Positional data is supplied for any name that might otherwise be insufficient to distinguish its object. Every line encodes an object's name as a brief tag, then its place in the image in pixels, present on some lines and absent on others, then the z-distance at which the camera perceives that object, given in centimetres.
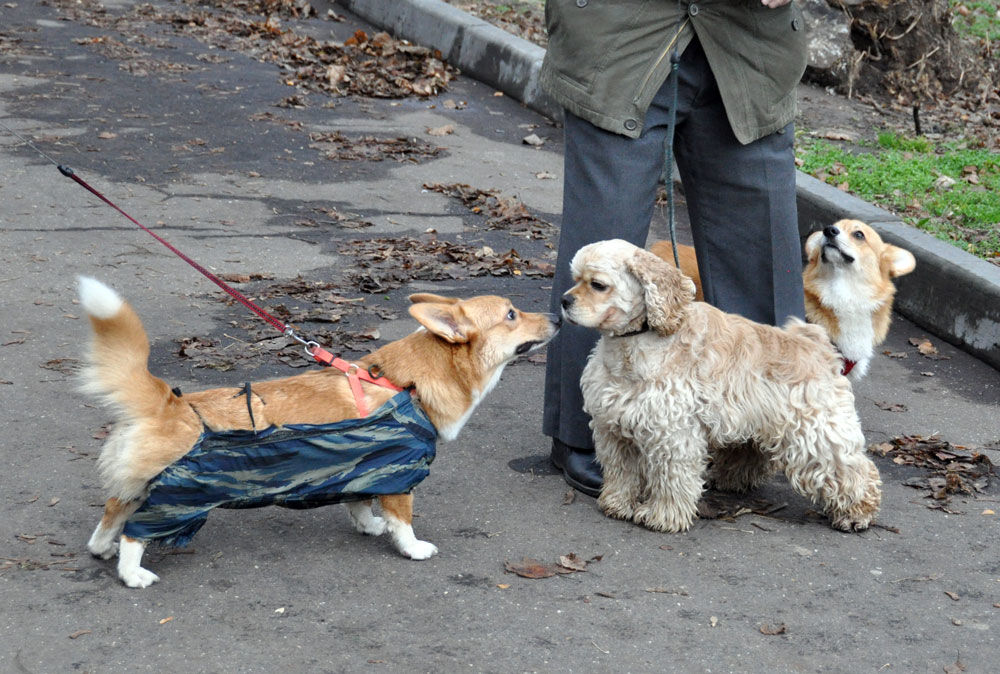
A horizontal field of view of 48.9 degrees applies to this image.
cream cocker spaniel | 400
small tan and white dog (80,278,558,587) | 348
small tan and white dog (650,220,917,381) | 511
